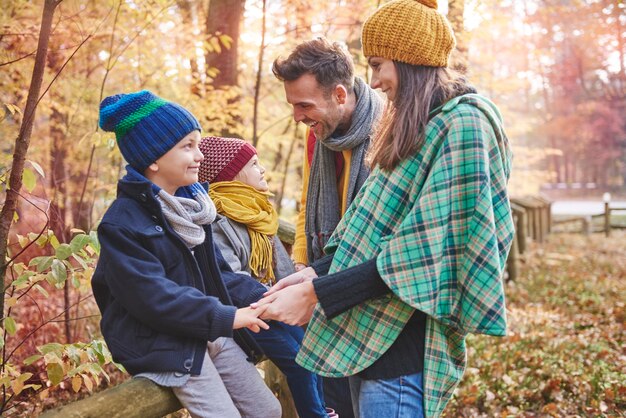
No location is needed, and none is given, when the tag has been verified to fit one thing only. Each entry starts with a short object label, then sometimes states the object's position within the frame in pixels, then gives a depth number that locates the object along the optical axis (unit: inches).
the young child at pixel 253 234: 95.7
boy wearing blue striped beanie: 72.9
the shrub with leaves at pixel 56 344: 96.7
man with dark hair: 106.1
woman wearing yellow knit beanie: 67.8
